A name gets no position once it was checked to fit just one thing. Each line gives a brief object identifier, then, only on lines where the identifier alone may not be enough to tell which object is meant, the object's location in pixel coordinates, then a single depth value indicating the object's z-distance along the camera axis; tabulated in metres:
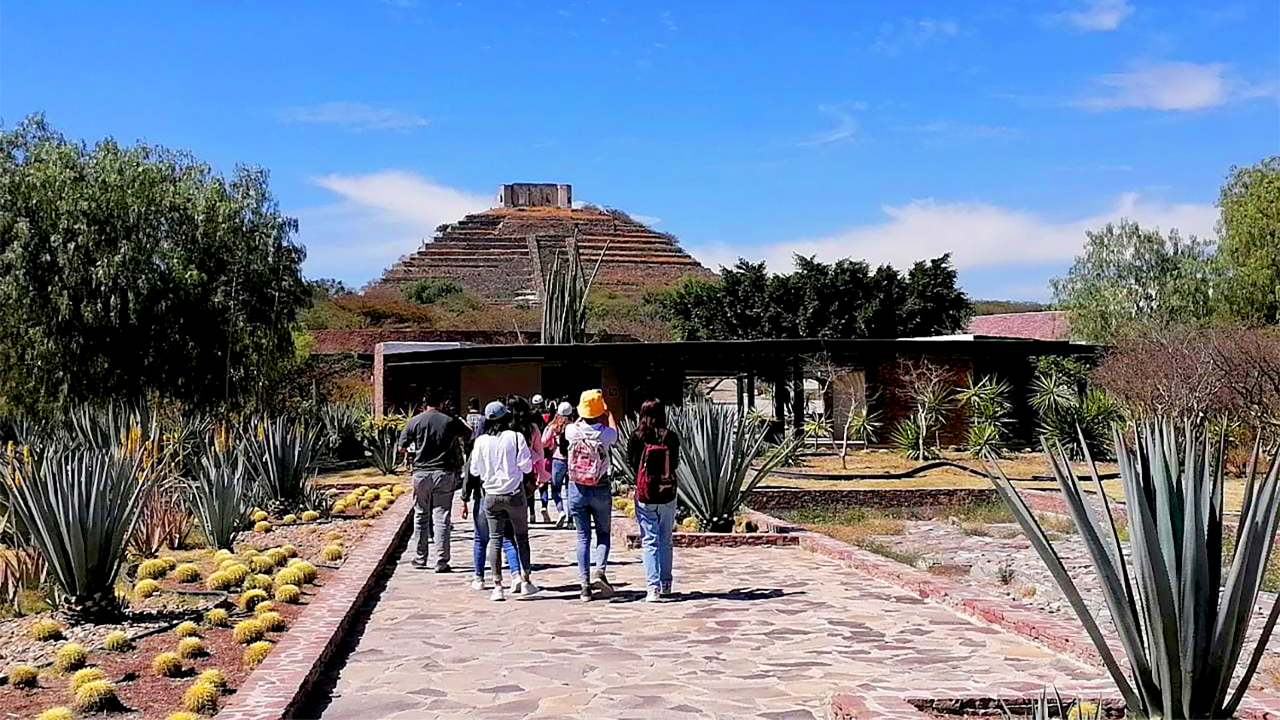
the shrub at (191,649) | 7.36
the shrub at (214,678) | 6.41
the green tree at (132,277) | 21.20
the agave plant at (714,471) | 13.33
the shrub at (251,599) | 9.12
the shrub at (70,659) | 7.13
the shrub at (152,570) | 10.39
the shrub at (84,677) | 6.46
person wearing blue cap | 9.43
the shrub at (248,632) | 7.85
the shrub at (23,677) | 6.76
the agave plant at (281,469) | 15.75
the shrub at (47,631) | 8.04
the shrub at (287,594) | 9.25
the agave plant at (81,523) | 8.55
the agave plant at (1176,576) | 4.96
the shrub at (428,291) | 72.81
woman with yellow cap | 9.28
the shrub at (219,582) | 9.94
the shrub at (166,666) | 6.98
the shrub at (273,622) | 8.08
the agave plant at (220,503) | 12.32
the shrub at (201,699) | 6.13
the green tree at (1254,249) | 33.03
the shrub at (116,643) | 7.70
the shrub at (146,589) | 9.67
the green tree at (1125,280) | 37.25
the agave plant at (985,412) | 26.33
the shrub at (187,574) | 10.38
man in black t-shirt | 10.95
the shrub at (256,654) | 7.14
